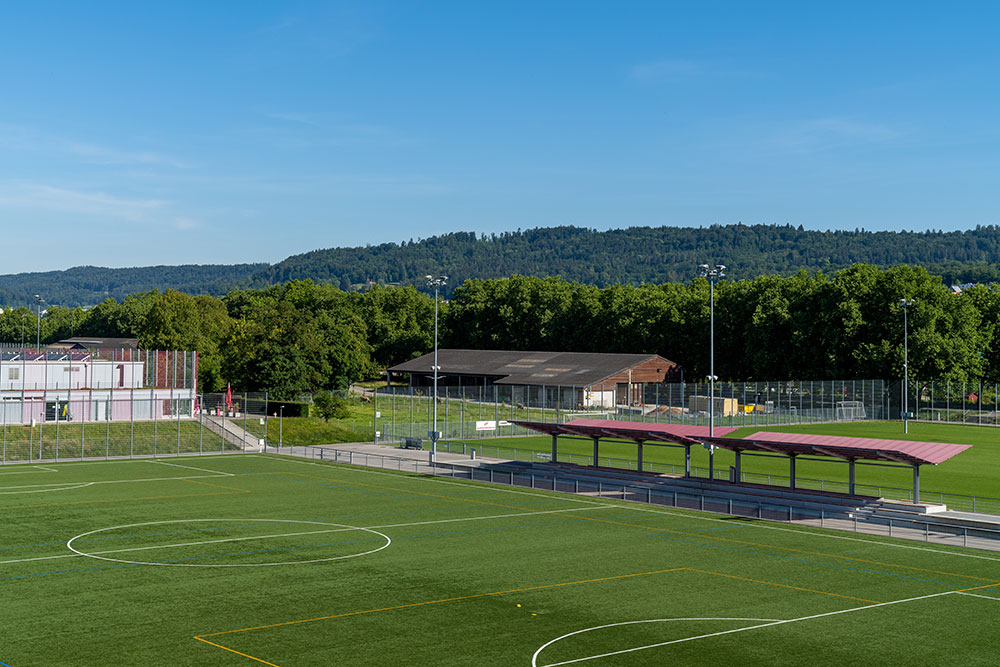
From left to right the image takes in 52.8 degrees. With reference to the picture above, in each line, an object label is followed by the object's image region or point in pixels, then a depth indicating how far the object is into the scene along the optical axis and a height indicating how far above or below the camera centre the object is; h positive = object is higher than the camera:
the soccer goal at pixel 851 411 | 107.19 -4.39
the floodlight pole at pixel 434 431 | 66.88 -4.44
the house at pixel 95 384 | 77.75 -1.97
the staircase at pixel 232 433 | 78.38 -5.56
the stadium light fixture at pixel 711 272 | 57.55 +5.63
